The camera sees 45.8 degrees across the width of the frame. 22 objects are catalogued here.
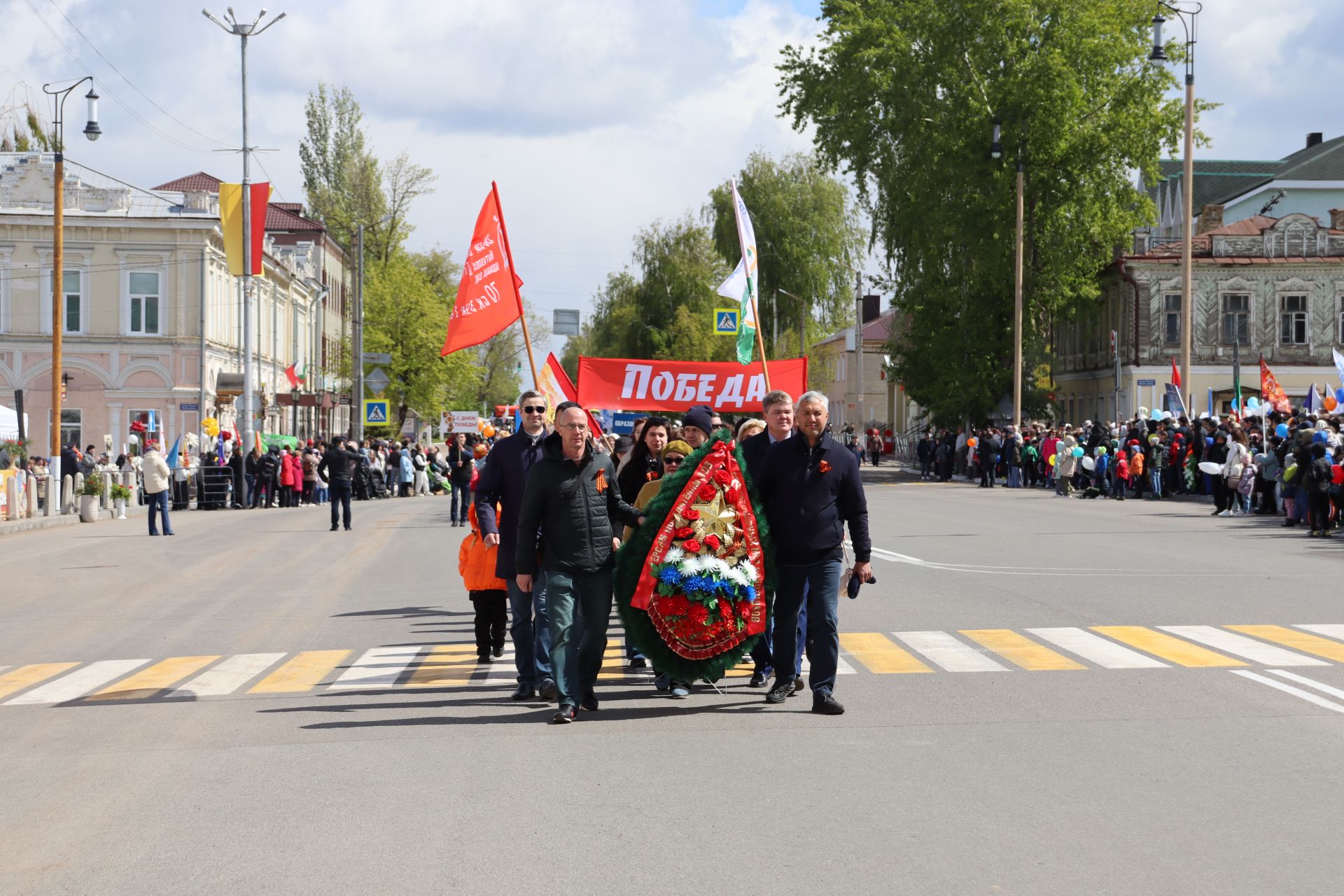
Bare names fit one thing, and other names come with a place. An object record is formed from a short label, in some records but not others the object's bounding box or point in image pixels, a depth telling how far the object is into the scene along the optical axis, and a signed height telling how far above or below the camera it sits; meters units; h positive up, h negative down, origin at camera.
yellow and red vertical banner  41.62 +6.22
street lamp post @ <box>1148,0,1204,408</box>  35.56 +5.45
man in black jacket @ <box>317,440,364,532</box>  28.45 -0.38
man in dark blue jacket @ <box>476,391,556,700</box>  9.85 -0.50
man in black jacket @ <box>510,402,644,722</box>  9.28 -0.52
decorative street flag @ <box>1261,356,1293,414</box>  33.88 +1.27
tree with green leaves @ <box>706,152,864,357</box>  70.38 +9.77
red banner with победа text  19.30 +0.81
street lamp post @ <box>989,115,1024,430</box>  49.47 +4.26
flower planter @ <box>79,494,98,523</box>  35.47 -1.29
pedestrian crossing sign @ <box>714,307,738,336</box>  28.11 +2.32
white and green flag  21.36 +2.30
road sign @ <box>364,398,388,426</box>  48.78 +1.20
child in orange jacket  11.33 -1.01
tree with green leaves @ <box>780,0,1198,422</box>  51.28 +10.25
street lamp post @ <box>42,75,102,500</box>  36.69 +4.12
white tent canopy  37.81 +0.66
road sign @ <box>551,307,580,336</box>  60.56 +4.99
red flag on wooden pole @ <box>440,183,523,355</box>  17.33 +1.78
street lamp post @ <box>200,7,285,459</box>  42.47 +4.63
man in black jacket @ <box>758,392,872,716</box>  9.36 -0.38
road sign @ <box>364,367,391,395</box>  48.59 +2.16
